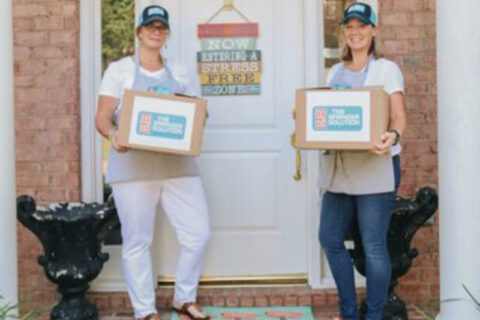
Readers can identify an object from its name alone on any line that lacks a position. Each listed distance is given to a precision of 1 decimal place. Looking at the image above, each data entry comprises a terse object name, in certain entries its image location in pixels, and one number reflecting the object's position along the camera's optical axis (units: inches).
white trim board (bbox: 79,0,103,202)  175.9
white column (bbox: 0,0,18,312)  138.3
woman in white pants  149.6
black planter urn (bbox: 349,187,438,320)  158.1
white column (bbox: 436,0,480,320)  134.7
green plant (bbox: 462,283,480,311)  129.6
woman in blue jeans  139.7
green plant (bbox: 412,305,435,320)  166.7
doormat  167.6
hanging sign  179.5
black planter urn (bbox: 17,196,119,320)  157.8
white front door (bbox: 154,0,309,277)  180.2
